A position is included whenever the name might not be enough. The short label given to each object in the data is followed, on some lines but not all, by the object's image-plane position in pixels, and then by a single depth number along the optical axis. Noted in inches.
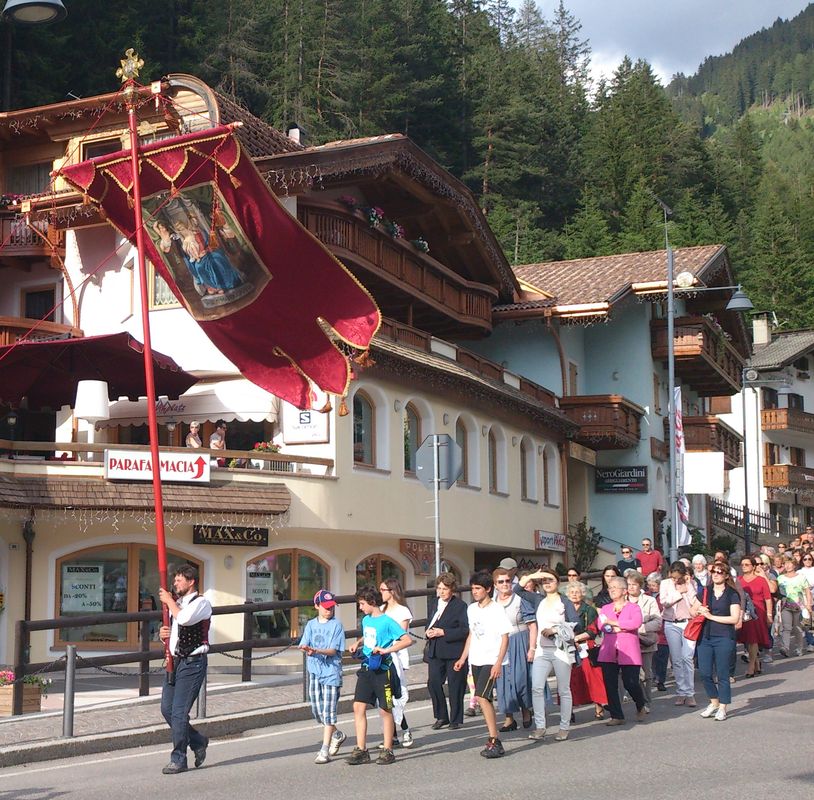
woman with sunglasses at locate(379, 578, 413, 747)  526.6
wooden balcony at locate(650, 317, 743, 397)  1612.9
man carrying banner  482.3
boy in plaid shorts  504.7
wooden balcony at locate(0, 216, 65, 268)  1084.5
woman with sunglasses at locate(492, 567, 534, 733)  572.7
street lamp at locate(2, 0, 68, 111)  684.1
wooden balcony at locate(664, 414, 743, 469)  1720.0
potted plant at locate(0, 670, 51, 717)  632.4
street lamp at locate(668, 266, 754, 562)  1289.4
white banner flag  1366.9
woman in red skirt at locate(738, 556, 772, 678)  799.7
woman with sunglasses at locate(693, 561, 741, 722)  600.7
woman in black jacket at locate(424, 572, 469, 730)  581.0
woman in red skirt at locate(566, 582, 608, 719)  616.4
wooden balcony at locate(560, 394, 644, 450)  1441.9
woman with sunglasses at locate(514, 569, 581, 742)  559.8
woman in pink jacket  599.2
